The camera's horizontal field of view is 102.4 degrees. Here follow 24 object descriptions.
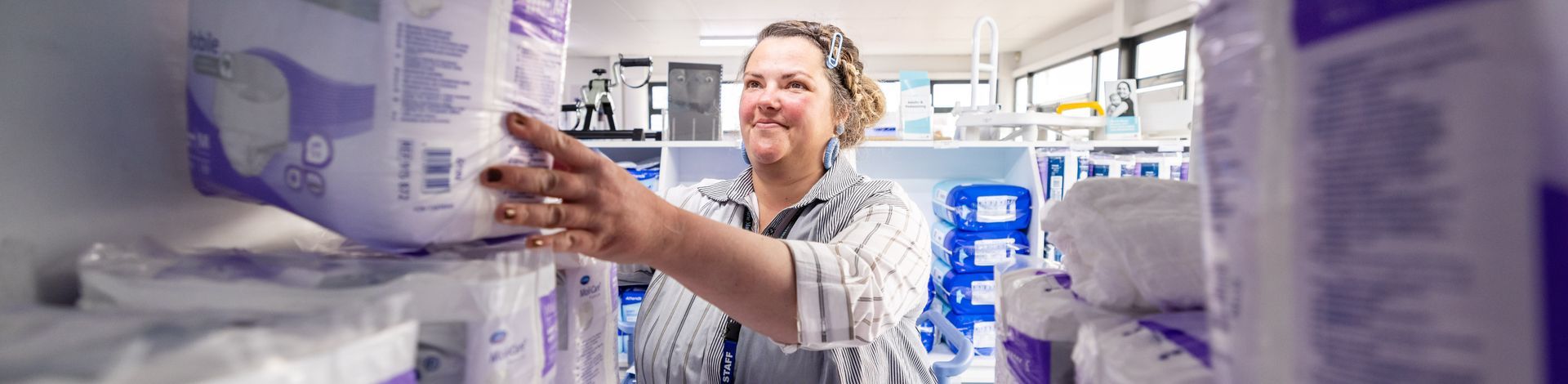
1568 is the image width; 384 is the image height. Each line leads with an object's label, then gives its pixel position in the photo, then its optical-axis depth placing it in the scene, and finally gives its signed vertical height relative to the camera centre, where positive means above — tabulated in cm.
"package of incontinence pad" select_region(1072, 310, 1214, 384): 33 -8
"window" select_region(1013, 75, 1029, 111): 916 +147
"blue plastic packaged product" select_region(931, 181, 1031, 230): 238 -5
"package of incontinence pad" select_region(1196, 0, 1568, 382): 19 +1
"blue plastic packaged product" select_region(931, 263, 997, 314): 257 -41
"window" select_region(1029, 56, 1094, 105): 775 +150
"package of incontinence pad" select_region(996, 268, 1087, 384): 42 -9
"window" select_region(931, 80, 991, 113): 972 +153
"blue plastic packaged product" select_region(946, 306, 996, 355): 256 -56
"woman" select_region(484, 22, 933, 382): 58 -7
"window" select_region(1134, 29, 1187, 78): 596 +144
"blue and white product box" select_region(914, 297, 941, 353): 252 -58
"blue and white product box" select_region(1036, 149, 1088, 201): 239 +10
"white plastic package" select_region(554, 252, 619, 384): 58 -14
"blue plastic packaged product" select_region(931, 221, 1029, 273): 248 -22
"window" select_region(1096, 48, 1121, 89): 692 +148
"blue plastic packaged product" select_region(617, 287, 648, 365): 216 -43
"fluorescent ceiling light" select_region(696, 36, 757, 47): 778 +177
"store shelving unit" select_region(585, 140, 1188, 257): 242 +11
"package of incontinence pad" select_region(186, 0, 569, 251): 42 +4
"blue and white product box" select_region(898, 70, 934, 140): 265 +33
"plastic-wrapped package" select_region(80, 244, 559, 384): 39 -8
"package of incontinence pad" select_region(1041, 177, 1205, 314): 38 -3
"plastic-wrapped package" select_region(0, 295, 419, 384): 29 -9
